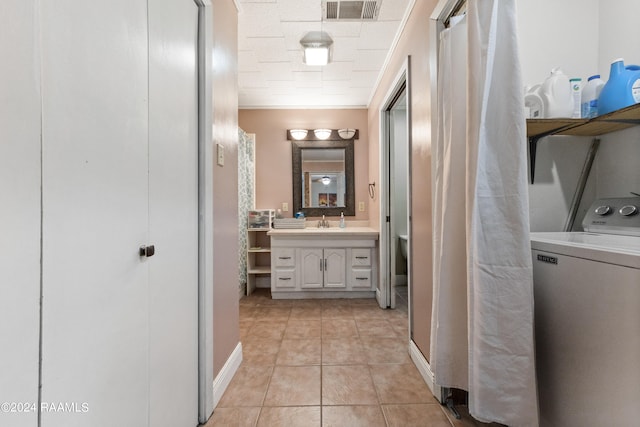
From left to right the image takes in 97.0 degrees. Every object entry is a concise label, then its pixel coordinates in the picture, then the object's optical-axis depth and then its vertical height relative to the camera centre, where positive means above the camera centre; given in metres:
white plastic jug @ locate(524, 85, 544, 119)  1.28 +0.50
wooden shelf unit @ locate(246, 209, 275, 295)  3.44 -0.39
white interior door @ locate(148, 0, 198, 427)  1.00 +0.02
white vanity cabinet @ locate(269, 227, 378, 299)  3.17 -0.52
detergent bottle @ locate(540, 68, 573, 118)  1.25 +0.51
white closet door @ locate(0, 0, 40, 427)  0.51 +0.01
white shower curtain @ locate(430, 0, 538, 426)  1.01 -0.05
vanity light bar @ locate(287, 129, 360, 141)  3.66 +1.05
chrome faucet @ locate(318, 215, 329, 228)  3.66 -0.12
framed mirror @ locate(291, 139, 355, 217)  3.72 +0.48
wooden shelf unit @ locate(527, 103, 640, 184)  1.14 +0.40
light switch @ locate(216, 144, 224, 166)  1.54 +0.34
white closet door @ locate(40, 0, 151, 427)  0.61 +0.01
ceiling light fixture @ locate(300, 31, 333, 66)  2.21 +1.34
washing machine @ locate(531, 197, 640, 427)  0.78 -0.34
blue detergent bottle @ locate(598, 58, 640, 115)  1.15 +0.52
